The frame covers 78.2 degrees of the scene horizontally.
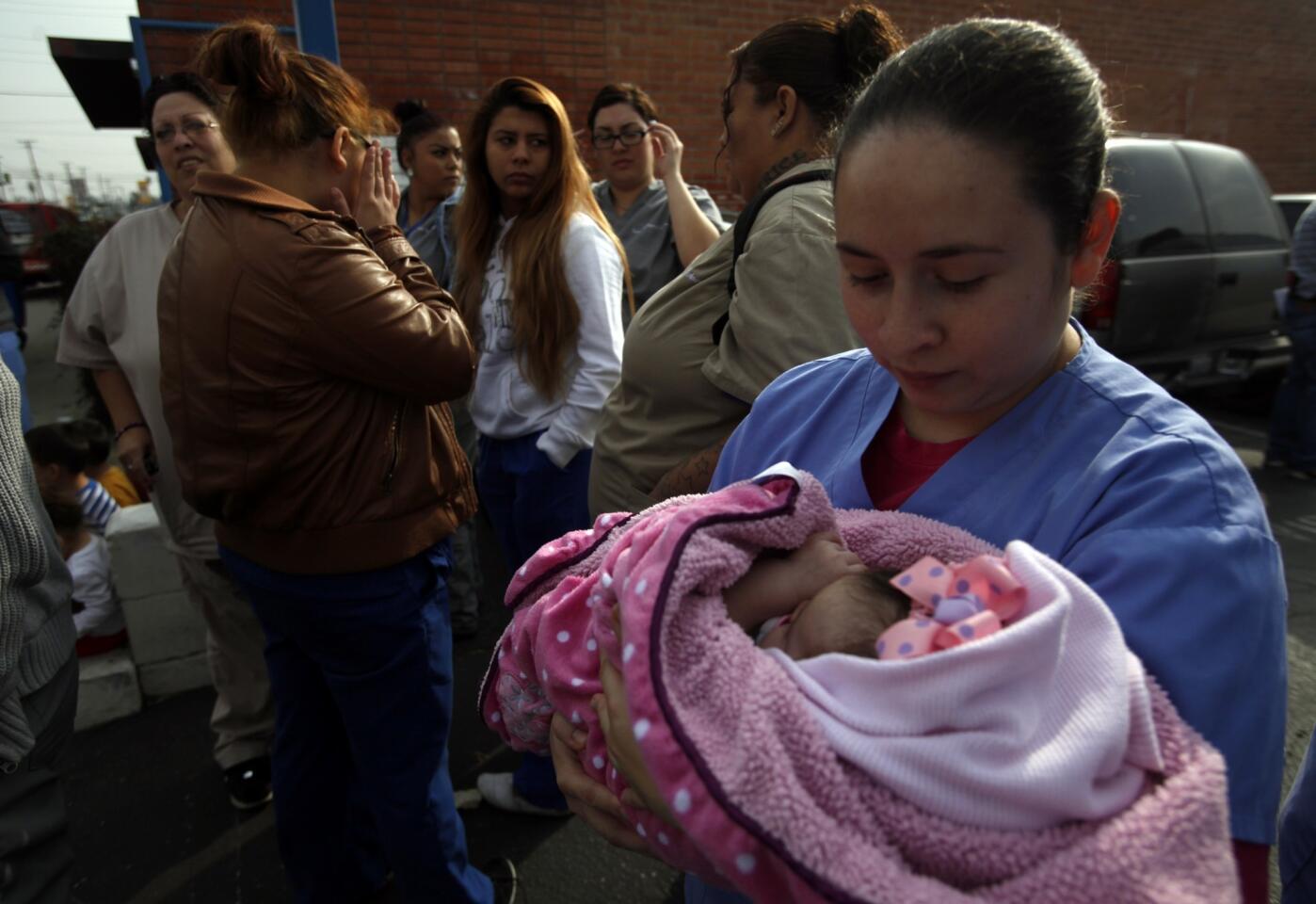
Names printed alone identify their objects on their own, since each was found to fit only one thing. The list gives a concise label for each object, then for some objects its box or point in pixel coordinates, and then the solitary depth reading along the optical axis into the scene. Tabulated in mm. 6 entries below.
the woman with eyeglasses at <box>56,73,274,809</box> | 2887
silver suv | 5703
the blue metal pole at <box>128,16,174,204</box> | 5633
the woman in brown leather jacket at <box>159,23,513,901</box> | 1842
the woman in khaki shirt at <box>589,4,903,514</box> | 1765
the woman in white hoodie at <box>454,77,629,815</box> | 2852
